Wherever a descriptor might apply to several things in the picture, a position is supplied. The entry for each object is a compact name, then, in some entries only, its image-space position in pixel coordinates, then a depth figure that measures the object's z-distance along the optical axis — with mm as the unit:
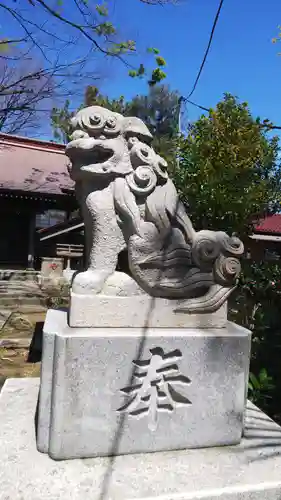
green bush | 3127
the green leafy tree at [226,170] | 4848
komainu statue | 1878
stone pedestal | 1661
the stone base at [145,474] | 1463
